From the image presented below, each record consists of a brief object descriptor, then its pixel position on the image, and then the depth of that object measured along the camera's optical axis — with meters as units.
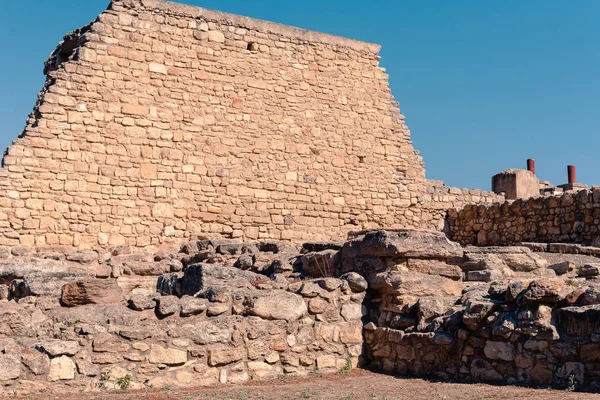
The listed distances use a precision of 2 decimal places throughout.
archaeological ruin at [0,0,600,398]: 5.88
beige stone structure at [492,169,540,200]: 16.14
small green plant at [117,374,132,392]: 5.74
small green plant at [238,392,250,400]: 5.49
